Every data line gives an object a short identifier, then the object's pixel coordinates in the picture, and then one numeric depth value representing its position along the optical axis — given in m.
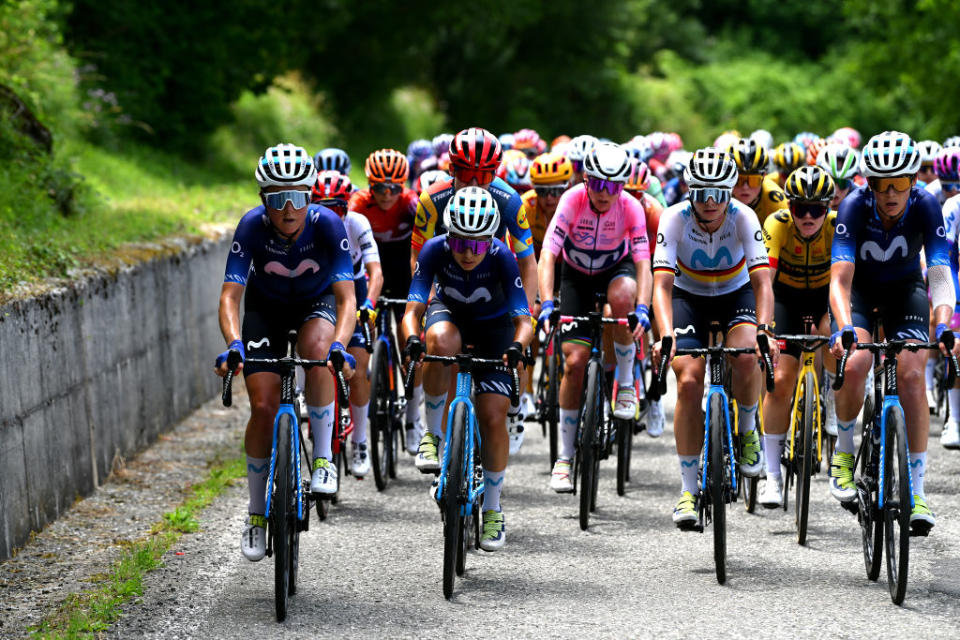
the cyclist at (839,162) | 21.73
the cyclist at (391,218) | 22.77
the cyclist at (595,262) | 19.59
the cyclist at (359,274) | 20.67
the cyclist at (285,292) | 15.47
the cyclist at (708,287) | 16.72
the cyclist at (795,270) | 18.75
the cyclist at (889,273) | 15.95
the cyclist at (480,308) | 16.48
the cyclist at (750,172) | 21.08
